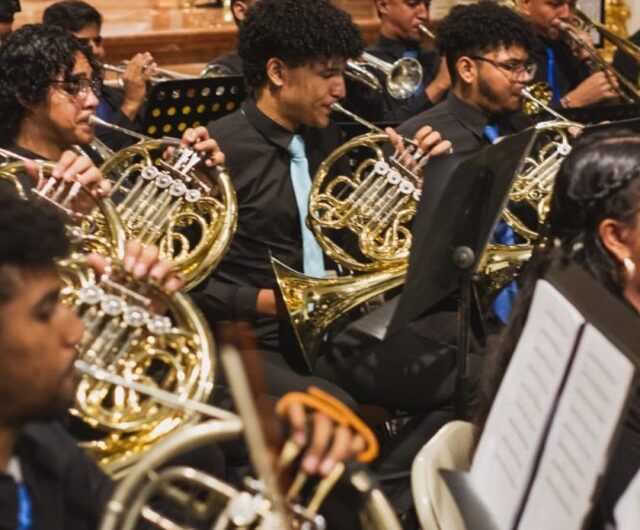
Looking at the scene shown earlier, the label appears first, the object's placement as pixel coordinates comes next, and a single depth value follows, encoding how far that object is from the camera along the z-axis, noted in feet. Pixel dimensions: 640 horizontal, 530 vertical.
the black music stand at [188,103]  24.36
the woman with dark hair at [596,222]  13.24
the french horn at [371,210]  21.44
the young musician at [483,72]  25.35
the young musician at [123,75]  29.55
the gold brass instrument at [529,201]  21.63
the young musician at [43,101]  21.09
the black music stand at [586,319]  10.36
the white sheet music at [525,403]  11.16
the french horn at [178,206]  19.99
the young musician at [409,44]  32.09
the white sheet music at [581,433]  10.23
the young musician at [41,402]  9.86
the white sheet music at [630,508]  10.82
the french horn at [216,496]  9.80
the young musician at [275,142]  21.29
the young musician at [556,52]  33.68
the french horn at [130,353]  14.37
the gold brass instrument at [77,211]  17.74
